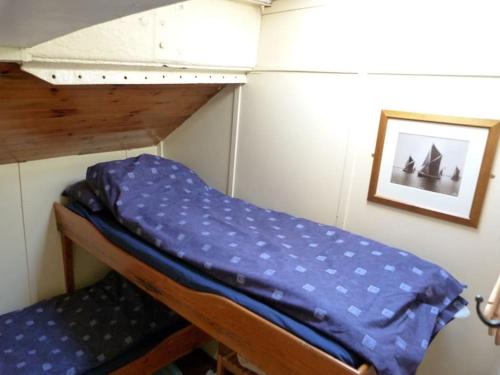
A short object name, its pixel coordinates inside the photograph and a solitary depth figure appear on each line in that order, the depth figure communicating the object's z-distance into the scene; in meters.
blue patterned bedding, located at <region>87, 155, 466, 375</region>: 1.04
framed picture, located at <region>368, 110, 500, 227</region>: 1.41
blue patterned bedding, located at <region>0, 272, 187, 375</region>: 1.67
